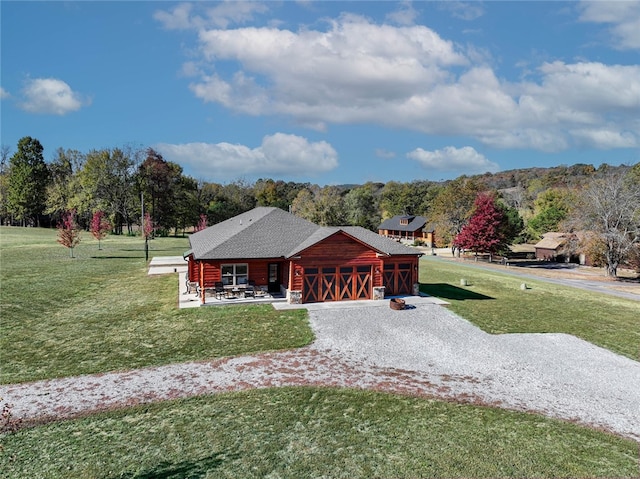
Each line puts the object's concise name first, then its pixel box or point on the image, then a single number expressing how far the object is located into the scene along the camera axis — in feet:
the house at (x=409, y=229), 256.11
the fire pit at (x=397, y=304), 79.97
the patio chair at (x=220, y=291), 84.69
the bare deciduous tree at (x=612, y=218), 144.87
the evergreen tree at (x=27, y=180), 256.73
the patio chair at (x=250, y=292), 86.53
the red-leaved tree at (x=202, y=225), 209.97
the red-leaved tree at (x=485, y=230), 176.55
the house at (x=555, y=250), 198.18
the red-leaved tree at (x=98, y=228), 167.84
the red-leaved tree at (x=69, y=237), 138.72
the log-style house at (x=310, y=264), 83.46
